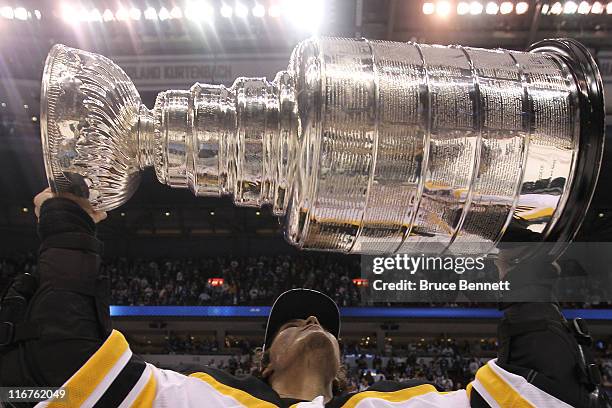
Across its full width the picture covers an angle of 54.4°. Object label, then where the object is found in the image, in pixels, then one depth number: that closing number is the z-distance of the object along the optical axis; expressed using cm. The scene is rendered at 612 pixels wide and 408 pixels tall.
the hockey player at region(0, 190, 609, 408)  76
